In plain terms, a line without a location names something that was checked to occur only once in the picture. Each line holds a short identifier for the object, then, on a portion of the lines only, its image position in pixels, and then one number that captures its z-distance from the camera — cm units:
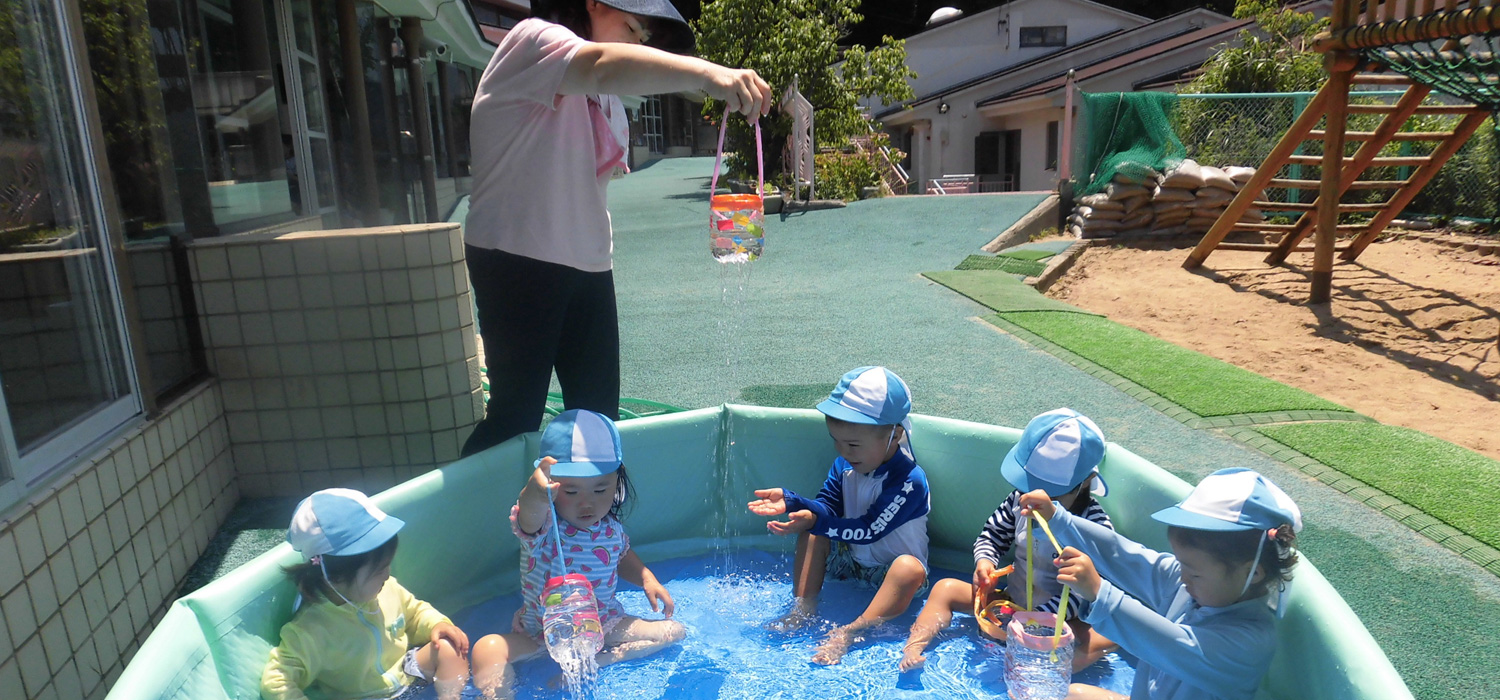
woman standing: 240
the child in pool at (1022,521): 265
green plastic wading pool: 201
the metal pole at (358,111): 833
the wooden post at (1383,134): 763
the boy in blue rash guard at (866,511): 294
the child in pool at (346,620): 229
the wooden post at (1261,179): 792
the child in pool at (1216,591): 196
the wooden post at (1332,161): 738
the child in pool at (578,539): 259
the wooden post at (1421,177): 802
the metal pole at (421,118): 1156
